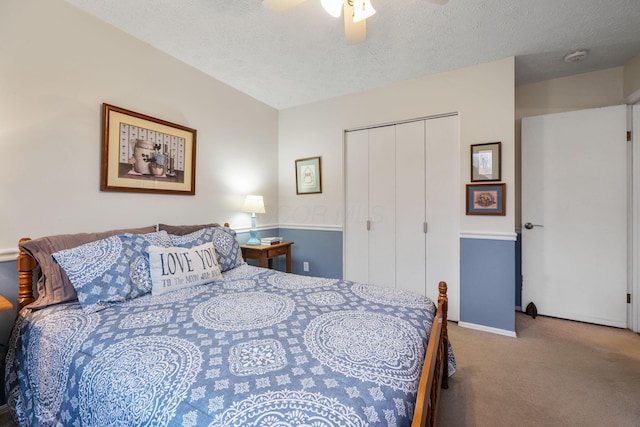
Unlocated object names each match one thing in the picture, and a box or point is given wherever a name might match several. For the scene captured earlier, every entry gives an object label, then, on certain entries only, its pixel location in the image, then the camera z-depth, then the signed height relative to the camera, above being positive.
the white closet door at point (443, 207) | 2.67 +0.07
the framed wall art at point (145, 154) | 1.92 +0.47
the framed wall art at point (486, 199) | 2.42 +0.13
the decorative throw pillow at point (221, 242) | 1.98 -0.22
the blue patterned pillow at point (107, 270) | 1.38 -0.31
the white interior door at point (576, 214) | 2.50 +0.00
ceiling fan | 1.41 +1.13
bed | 0.74 -0.50
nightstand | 2.80 -0.42
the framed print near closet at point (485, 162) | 2.43 +0.48
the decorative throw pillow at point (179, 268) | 1.62 -0.35
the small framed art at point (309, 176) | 3.37 +0.48
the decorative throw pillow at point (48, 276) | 1.41 -0.34
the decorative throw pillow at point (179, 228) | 2.15 -0.13
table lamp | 2.89 +0.07
